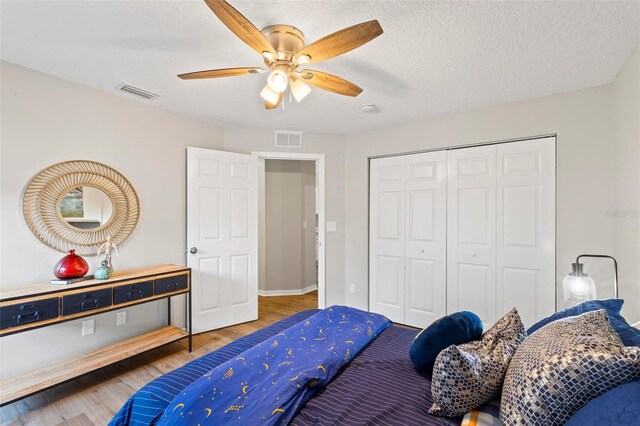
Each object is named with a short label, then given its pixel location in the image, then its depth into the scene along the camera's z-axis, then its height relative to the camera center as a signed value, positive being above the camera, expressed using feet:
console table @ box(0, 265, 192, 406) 6.35 -2.25
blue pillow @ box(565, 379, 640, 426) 2.28 -1.51
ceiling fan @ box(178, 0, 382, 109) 4.57 +2.76
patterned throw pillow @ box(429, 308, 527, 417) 3.60 -1.95
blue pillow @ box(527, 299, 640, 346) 3.54 -1.38
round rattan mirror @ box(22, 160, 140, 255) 7.68 +0.14
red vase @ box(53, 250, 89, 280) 7.49 -1.39
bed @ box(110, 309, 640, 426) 3.76 -2.50
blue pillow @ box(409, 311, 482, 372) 4.47 -1.82
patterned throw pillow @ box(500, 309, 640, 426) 2.68 -1.47
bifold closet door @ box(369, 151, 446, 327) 11.30 -0.98
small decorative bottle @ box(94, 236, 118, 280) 7.88 -1.43
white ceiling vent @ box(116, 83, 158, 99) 8.52 +3.44
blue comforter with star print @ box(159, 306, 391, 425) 3.60 -2.30
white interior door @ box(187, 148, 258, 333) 11.04 -0.93
